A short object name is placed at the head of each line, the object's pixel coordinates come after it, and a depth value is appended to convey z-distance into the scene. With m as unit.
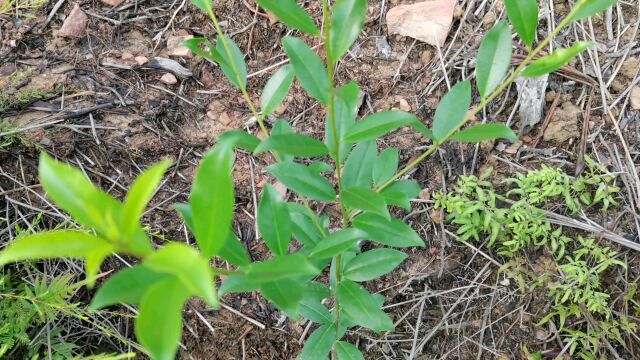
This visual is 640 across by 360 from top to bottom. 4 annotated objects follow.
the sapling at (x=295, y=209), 0.22
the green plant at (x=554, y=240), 0.55
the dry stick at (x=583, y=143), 0.59
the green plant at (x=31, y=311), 0.52
